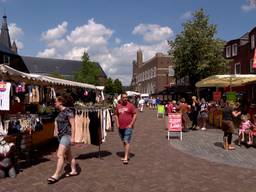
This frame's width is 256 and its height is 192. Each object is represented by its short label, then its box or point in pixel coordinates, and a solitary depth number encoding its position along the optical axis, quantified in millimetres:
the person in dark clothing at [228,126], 6632
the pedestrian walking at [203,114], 10667
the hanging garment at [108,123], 6318
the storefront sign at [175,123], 8241
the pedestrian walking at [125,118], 5442
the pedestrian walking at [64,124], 4313
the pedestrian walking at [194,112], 10589
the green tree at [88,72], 34520
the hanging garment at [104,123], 5857
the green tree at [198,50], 19017
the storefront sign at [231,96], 10525
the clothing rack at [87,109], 5686
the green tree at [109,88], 53084
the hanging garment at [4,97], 4724
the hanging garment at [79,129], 5447
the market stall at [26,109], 4865
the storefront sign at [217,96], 12585
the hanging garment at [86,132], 5536
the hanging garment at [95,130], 5587
